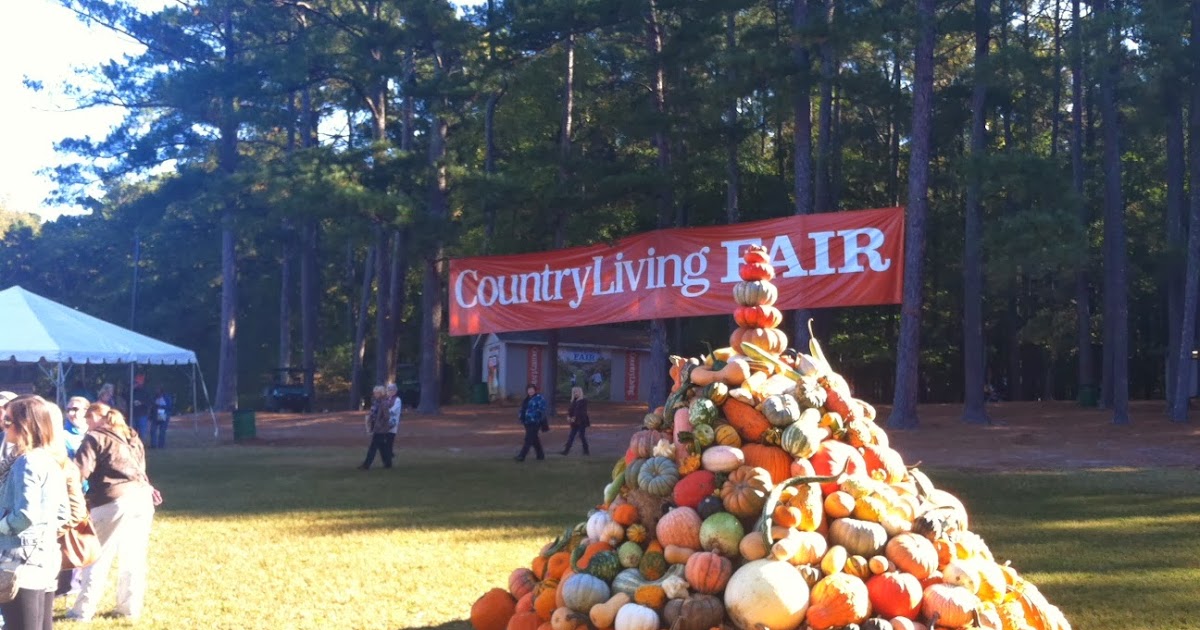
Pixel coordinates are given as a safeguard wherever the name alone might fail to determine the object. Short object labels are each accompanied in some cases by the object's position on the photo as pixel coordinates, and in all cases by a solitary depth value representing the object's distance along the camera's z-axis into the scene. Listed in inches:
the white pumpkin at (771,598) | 208.5
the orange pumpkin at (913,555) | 220.1
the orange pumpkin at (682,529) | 231.8
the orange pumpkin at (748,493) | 227.1
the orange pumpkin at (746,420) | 241.9
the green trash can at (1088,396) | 1488.7
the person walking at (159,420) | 1056.7
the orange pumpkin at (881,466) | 252.7
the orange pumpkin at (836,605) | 207.6
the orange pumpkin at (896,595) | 212.7
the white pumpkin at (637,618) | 220.5
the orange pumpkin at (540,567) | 279.9
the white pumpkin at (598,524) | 255.8
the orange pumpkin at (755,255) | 280.5
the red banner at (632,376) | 2037.5
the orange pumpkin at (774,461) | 235.8
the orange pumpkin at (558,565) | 268.8
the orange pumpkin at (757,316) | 276.1
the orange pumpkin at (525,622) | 257.4
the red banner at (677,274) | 893.8
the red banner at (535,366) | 1940.2
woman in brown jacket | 321.7
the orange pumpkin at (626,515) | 249.3
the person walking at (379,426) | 779.4
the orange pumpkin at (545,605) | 254.7
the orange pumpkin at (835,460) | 236.7
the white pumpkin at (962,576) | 223.3
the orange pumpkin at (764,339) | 271.7
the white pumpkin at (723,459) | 237.0
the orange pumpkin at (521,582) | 281.9
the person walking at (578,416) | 917.2
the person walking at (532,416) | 860.0
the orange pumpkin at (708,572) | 220.4
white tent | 895.1
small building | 1925.4
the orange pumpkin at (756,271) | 278.7
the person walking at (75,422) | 366.0
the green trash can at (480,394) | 1779.0
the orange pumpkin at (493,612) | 281.6
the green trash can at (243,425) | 1182.3
